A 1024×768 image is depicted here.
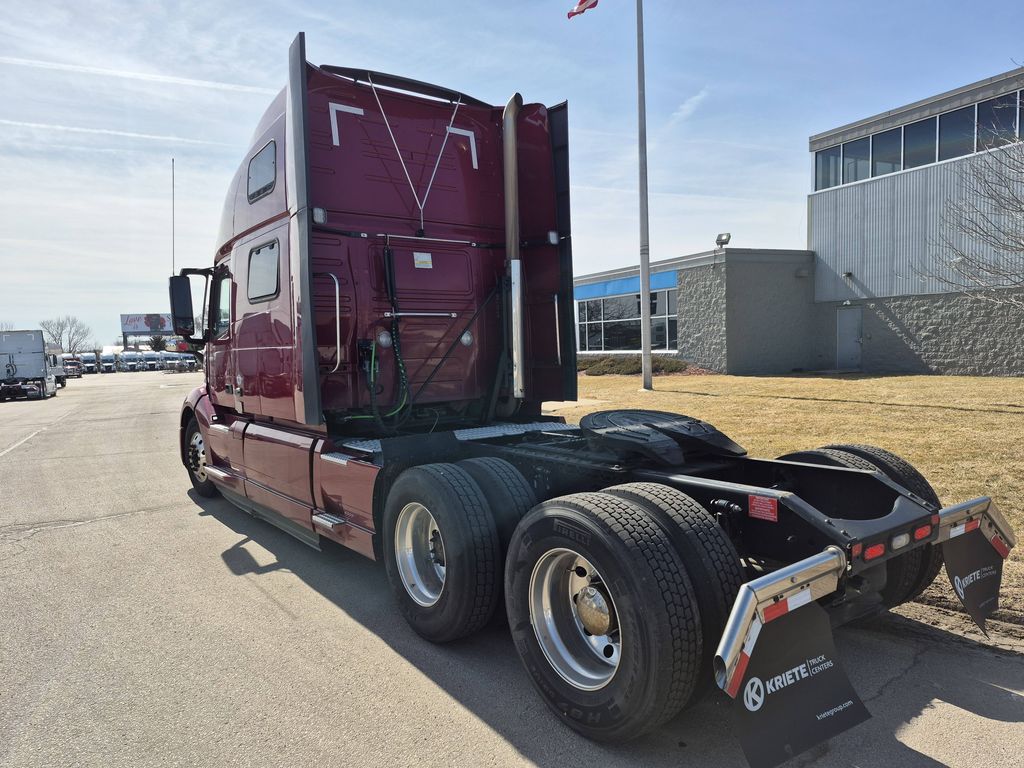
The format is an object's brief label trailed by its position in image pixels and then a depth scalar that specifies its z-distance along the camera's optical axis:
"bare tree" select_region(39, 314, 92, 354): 143.19
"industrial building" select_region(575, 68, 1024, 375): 18.11
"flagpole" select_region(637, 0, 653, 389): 16.69
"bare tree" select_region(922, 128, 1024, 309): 10.82
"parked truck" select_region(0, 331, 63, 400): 30.11
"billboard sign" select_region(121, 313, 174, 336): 128.75
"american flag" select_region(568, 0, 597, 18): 14.63
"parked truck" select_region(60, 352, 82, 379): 62.52
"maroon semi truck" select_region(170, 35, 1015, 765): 2.58
